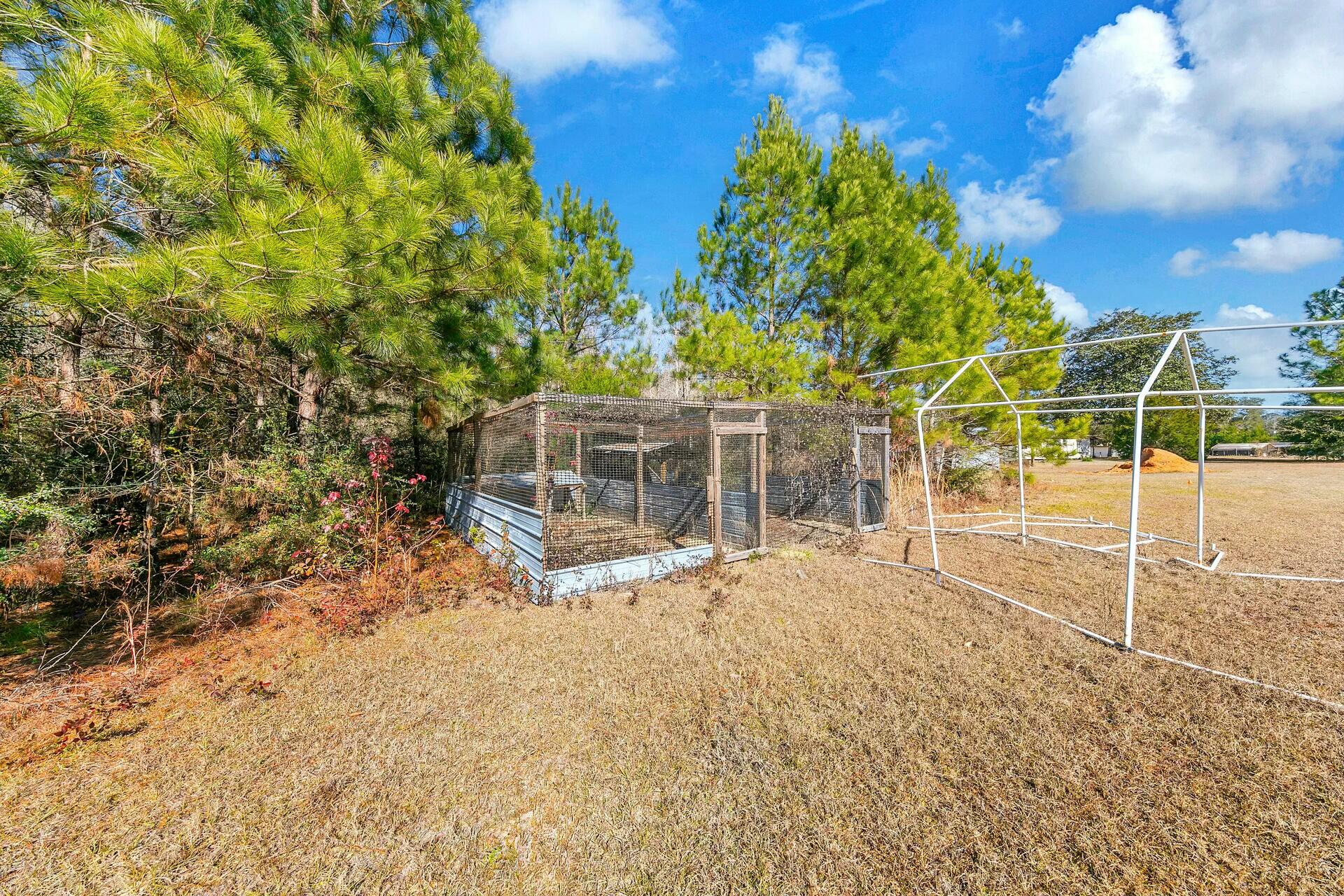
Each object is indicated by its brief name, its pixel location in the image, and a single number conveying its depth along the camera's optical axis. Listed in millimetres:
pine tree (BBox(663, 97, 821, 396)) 8320
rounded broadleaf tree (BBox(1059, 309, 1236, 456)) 24172
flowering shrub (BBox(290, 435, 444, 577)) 4801
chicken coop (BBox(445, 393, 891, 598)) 4816
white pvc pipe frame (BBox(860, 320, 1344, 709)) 3309
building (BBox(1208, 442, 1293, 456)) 29203
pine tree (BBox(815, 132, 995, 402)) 8664
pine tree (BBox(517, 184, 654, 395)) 9094
